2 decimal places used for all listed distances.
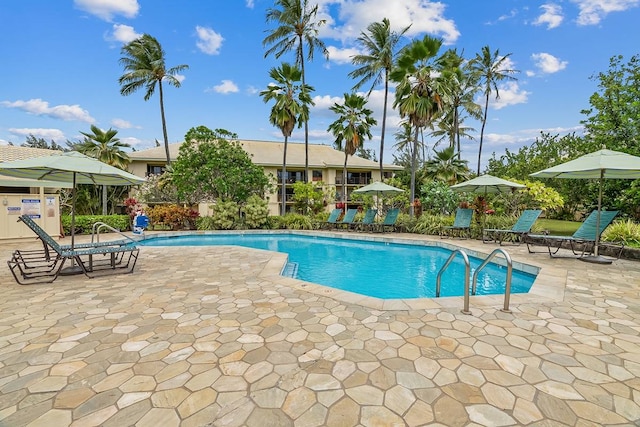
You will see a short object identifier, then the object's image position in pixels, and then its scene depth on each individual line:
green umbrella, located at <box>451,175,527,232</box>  10.35
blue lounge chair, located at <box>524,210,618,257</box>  7.19
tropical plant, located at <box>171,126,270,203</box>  15.63
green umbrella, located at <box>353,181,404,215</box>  14.32
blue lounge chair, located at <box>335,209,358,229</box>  15.83
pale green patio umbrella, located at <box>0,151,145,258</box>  5.07
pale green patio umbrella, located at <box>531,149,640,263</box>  6.18
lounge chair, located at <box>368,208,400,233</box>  14.35
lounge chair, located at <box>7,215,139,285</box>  5.47
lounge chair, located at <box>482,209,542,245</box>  9.23
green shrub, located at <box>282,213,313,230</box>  16.53
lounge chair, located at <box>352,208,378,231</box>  14.92
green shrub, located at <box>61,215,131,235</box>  14.14
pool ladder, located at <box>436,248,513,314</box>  3.68
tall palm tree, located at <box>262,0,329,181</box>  18.59
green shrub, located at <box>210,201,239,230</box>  15.95
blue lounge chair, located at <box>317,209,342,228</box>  16.42
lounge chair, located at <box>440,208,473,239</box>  11.48
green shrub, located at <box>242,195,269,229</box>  16.00
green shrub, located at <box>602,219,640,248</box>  7.96
